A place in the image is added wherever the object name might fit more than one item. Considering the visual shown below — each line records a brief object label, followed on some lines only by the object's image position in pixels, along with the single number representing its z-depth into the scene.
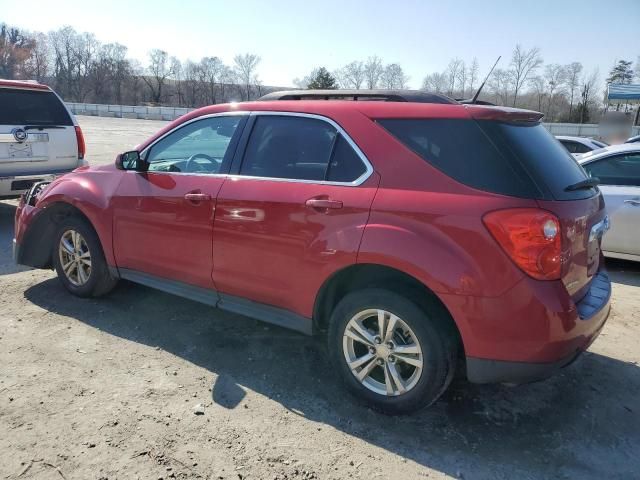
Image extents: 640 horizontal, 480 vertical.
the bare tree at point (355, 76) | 73.06
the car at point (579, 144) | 10.89
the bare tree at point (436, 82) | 65.94
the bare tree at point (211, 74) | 92.03
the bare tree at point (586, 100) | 49.85
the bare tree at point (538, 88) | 67.00
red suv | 2.62
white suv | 7.02
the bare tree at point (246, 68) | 91.25
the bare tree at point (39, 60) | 90.06
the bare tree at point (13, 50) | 82.81
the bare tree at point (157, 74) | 91.65
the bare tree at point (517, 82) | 67.50
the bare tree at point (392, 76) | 72.38
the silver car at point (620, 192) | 5.89
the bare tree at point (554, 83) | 64.29
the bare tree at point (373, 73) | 74.88
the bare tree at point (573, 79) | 61.29
